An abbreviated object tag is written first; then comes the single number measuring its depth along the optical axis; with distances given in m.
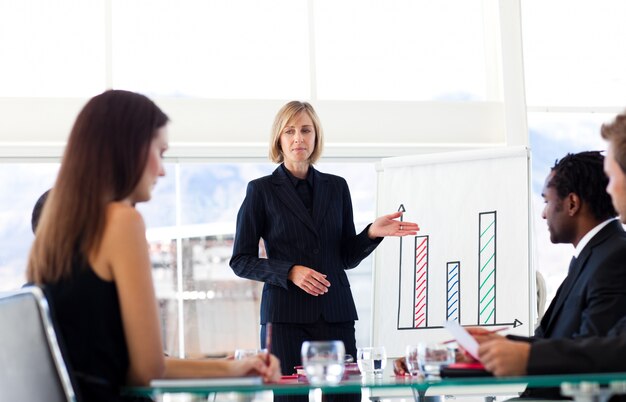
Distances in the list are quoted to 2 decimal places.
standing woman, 3.93
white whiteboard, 4.80
